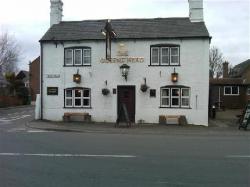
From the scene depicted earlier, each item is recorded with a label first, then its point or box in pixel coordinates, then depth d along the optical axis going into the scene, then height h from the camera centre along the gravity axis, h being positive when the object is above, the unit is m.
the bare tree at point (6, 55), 29.01 +5.43
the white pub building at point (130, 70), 13.07 +1.52
